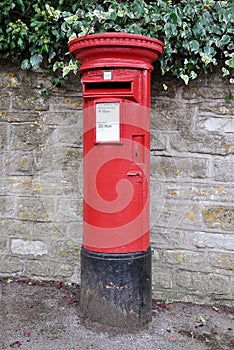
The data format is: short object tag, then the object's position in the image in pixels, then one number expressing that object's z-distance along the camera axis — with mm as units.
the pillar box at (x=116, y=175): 2408
